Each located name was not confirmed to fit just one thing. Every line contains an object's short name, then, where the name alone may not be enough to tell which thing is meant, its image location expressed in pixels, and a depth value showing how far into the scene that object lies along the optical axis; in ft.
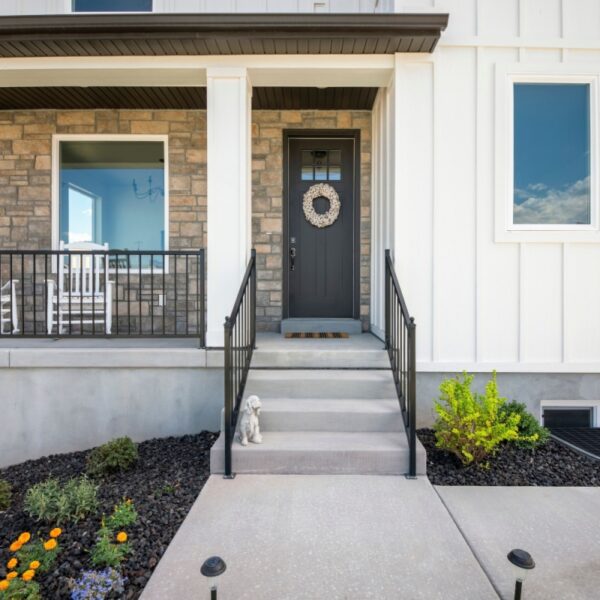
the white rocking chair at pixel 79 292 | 13.69
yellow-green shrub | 9.30
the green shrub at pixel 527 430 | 10.41
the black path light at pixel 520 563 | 4.81
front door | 16.66
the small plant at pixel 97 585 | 5.57
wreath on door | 16.63
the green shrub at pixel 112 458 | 9.78
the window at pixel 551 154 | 12.40
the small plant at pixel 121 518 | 7.27
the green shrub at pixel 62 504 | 7.56
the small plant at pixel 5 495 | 8.77
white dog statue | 9.34
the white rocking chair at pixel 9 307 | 14.93
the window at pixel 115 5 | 15.12
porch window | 16.89
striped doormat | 14.55
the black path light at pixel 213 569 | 4.55
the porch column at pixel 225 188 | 12.42
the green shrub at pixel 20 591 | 5.47
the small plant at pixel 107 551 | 6.24
